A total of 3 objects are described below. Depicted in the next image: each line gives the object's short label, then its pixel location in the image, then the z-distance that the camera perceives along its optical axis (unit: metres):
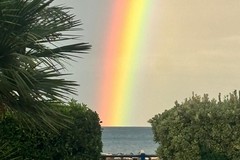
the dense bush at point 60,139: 11.55
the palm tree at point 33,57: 7.02
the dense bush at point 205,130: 12.10
